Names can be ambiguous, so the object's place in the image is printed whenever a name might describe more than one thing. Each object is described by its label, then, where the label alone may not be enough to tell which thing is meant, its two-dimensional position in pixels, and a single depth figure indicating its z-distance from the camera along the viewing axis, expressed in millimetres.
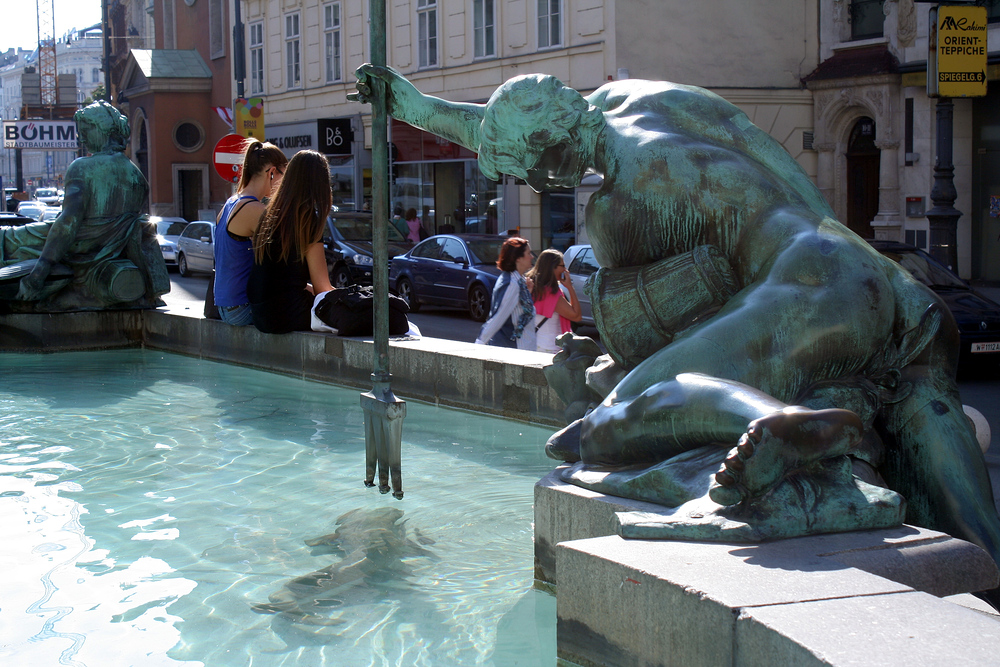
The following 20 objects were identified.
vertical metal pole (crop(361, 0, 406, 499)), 4273
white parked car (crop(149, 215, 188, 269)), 28141
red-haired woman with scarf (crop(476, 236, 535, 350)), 9070
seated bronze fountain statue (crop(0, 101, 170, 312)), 9273
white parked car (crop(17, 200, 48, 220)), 44269
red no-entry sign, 14016
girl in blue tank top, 7488
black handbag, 7047
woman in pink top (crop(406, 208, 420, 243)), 26609
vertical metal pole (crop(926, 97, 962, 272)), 13508
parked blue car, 17781
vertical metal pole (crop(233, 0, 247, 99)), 26031
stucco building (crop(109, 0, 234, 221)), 40656
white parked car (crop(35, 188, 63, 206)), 75950
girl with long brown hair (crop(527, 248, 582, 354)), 8922
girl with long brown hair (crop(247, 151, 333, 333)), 7000
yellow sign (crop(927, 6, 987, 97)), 12586
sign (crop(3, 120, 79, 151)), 35625
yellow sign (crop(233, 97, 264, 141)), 18922
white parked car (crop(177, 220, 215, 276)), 26125
